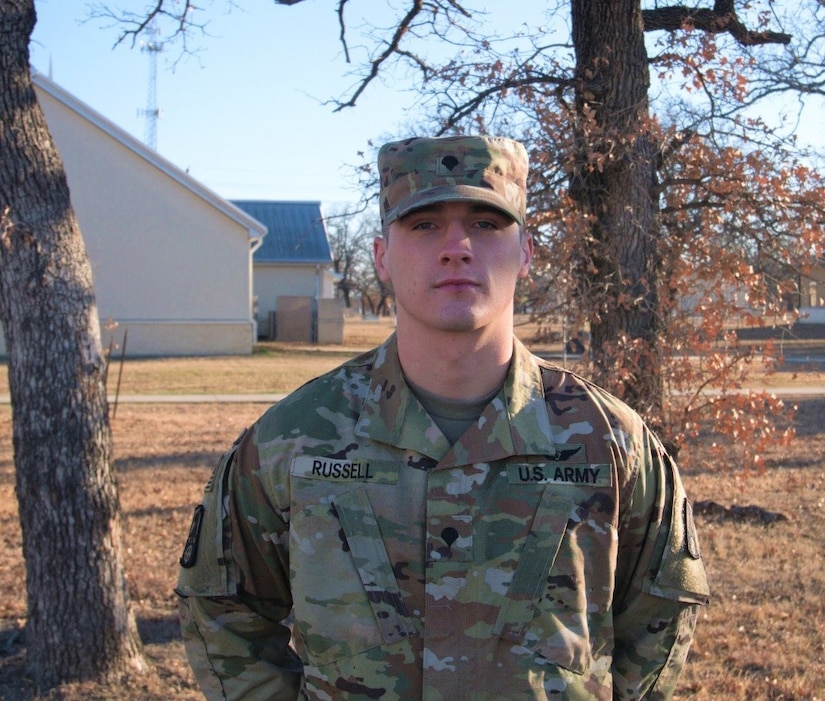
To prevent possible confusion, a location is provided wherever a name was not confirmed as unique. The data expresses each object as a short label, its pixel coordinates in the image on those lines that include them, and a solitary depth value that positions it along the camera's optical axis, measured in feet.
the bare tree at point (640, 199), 18.93
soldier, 6.52
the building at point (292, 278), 102.94
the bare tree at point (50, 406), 14.12
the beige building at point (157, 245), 77.66
